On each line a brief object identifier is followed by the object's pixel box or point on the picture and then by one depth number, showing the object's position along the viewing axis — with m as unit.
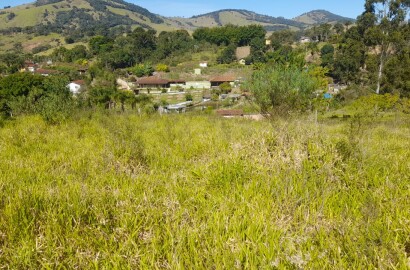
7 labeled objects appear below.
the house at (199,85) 76.56
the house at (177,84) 75.72
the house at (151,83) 74.44
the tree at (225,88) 66.94
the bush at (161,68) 86.84
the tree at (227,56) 96.88
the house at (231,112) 36.41
